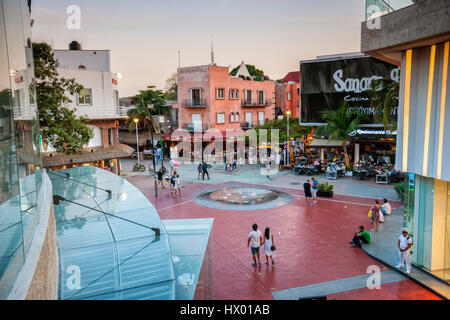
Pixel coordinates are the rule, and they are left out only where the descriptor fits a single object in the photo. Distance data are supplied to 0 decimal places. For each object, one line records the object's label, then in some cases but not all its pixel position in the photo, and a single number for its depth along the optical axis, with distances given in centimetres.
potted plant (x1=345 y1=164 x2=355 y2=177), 2707
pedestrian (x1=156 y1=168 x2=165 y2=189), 2506
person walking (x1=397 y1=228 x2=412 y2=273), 1056
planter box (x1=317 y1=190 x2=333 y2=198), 2086
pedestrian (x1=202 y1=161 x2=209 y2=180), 2775
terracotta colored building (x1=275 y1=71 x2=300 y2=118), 5778
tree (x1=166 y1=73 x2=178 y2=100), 8188
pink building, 4338
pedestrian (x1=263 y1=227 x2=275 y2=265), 1153
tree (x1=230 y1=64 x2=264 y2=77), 7684
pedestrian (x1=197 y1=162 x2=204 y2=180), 2833
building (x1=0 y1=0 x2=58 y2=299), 400
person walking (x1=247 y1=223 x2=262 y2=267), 1149
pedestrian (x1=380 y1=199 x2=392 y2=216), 1658
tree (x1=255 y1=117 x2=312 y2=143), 3628
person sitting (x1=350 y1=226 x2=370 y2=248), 1305
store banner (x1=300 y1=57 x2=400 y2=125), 2725
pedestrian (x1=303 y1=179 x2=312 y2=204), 1940
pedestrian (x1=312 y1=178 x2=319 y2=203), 1980
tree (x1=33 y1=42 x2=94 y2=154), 1947
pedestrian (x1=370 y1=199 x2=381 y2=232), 1442
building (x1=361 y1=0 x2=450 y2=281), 929
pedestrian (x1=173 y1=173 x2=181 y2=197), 2238
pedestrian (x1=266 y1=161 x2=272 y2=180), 2785
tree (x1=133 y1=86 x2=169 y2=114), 4516
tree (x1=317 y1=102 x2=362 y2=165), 2734
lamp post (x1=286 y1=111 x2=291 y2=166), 3246
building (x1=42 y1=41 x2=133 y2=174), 2780
